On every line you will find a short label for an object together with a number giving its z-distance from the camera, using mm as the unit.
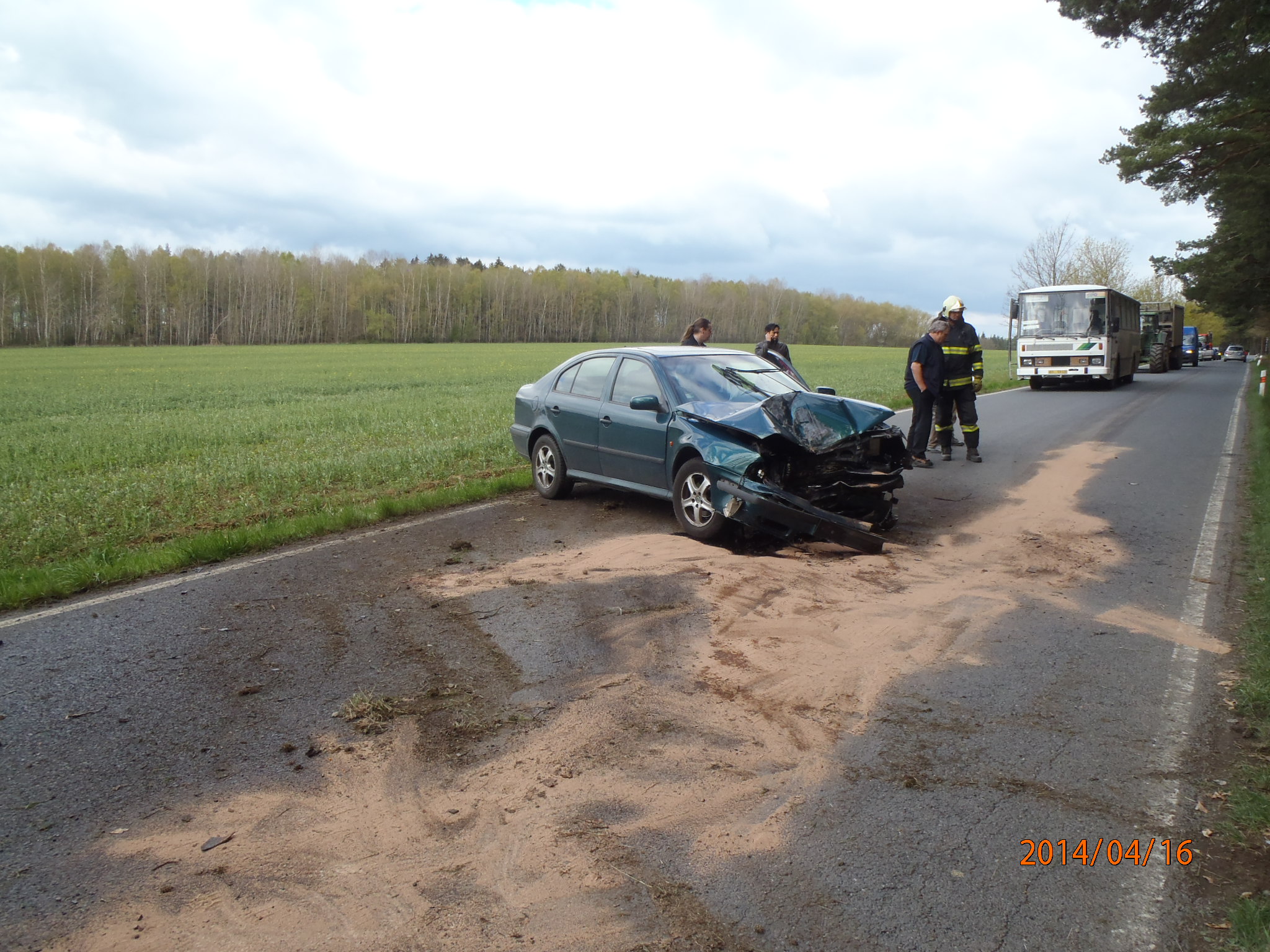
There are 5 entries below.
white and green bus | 26141
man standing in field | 13266
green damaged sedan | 7105
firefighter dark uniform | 12148
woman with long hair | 12266
